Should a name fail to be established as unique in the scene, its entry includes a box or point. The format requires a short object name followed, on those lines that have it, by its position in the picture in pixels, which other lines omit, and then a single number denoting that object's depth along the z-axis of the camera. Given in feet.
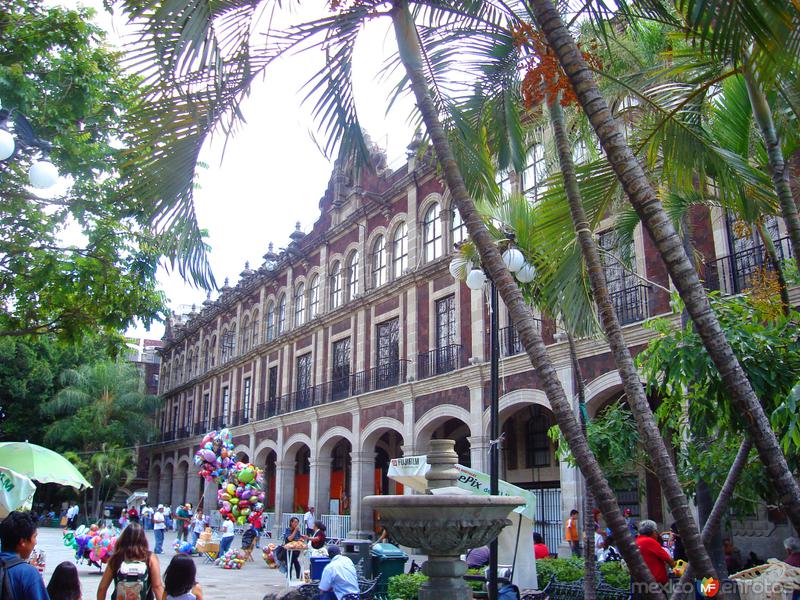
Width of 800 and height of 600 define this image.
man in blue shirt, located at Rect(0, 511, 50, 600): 13.70
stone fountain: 17.19
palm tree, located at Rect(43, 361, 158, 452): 127.85
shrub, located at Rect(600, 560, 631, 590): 29.43
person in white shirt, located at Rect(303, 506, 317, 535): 62.44
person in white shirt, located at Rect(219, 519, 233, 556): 57.74
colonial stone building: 51.26
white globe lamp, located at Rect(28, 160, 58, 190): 25.71
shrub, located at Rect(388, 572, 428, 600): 30.09
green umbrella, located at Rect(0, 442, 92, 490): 29.89
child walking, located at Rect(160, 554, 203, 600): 15.39
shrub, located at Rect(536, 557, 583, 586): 31.81
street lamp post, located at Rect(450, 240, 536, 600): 22.81
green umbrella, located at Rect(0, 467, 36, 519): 26.35
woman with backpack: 17.47
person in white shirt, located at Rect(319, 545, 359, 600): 27.14
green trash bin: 37.24
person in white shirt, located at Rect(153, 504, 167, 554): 66.49
